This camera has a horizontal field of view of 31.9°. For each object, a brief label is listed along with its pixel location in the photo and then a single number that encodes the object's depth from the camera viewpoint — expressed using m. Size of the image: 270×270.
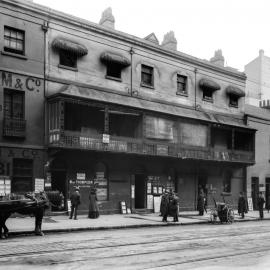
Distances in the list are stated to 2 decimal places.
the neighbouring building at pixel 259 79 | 54.41
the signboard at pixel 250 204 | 34.62
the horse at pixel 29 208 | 15.03
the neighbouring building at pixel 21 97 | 22.03
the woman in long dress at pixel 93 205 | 23.09
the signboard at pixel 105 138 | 24.47
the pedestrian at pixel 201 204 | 27.53
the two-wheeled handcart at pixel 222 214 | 23.62
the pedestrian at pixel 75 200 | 21.89
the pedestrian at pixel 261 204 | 27.92
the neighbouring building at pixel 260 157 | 36.19
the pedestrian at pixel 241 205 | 27.06
